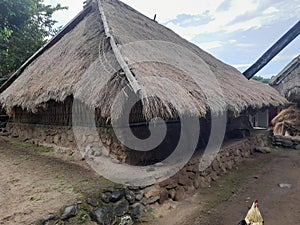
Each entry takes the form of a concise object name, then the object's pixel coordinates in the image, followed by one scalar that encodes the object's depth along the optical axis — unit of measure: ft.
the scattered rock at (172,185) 14.24
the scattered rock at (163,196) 13.59
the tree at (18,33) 26.99
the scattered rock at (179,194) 14.70
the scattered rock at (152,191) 12.89
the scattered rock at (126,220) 11.44
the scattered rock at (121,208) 11.35
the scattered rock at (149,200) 12.71
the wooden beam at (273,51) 27.04
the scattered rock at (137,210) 12.12
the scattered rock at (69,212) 9.47
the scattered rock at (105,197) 11.14
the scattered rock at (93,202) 10.56
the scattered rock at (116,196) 11.41
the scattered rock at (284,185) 17.62
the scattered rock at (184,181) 15.13
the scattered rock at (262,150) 27.58
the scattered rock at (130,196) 12.07
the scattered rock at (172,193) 14.39
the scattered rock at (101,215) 10.34
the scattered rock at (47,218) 8.78
